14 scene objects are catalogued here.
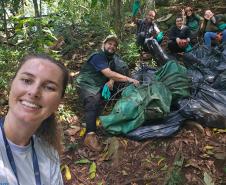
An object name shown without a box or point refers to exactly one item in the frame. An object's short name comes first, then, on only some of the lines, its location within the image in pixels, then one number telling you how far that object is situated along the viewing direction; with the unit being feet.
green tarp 7.10
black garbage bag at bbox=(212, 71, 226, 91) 7.78
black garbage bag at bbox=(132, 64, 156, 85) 8.43
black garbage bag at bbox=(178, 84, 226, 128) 7.00
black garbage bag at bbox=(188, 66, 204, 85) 8.17
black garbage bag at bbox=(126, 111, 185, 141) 6.99
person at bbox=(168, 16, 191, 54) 10.99
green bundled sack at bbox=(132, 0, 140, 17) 14.52
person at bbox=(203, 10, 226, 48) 10.93
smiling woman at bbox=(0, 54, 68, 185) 2.52
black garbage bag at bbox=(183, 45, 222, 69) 8.93
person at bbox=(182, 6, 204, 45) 12.09
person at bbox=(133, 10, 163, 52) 11.41
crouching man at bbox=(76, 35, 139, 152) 7.65
